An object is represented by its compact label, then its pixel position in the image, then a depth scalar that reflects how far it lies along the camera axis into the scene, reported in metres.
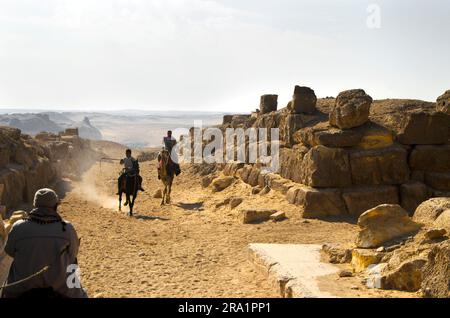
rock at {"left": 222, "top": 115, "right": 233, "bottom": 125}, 26.27
